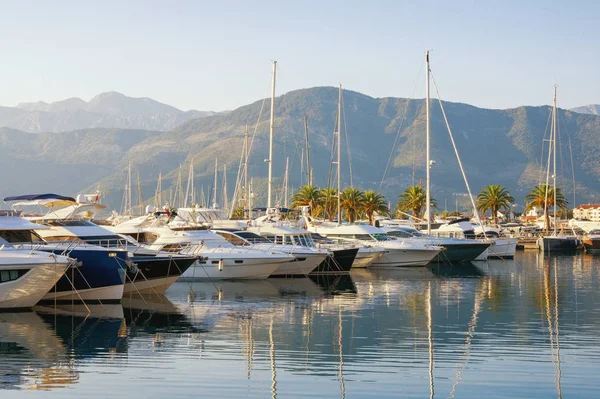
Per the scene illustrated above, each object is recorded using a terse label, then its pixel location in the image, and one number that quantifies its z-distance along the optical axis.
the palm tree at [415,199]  104.00
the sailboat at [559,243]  89.38
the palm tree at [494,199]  105.06
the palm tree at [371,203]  100.81
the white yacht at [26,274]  30.06
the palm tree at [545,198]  101.81
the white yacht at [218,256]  45.06
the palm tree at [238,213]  109.69
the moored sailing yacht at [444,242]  63.00
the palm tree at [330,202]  95.46
